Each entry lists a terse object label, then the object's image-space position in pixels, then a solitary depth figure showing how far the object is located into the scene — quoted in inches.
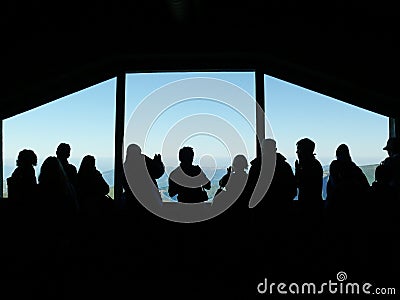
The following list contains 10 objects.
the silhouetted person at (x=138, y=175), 112.2
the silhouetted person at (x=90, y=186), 139.5
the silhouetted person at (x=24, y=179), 116.4
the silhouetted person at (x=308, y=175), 122.2
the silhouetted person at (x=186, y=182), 136.6
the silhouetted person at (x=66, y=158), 147.3
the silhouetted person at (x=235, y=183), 106.6
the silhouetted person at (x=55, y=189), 106.6
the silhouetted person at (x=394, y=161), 139.9
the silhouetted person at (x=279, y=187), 103.2
